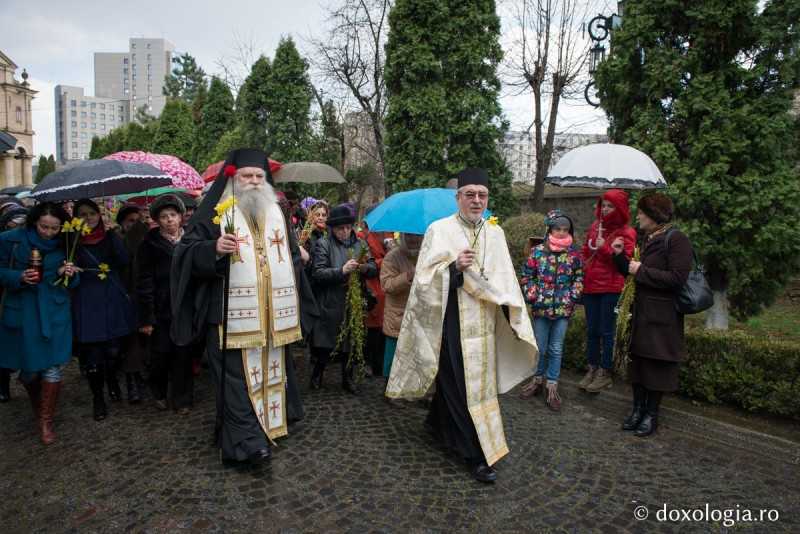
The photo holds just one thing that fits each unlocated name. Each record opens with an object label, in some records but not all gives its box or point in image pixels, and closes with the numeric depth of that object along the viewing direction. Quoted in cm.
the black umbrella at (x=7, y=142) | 466
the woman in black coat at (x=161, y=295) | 494
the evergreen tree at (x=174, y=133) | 2550
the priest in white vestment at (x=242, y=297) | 375
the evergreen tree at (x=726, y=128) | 671
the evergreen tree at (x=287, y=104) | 1670
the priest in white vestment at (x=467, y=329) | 379
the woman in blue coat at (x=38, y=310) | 417
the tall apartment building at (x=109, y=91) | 11200
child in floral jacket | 511
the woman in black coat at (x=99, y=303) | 461
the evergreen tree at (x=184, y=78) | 5603
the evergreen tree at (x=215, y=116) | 2316
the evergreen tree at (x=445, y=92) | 1184
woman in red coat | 525
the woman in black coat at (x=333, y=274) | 527
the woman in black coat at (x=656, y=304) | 425
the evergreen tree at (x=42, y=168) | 6348
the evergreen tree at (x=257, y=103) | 1681
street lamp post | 843
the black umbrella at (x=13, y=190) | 1400
